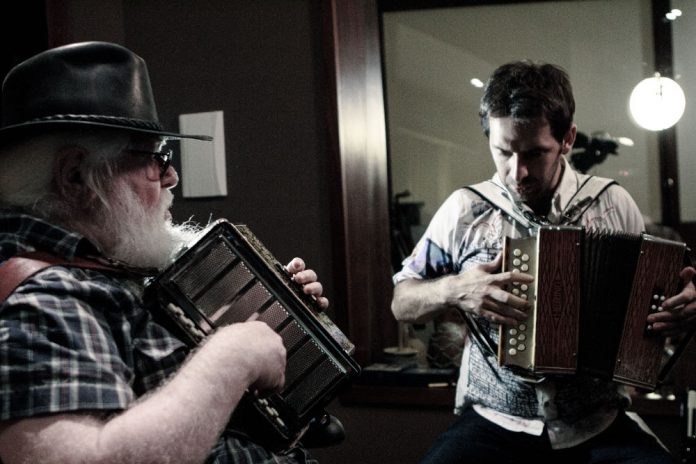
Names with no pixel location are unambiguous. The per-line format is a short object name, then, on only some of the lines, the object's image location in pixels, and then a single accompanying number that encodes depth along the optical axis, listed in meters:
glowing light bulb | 3.13
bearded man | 1.08
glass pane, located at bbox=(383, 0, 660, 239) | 3.63
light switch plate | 3.05
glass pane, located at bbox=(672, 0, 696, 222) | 3.19
